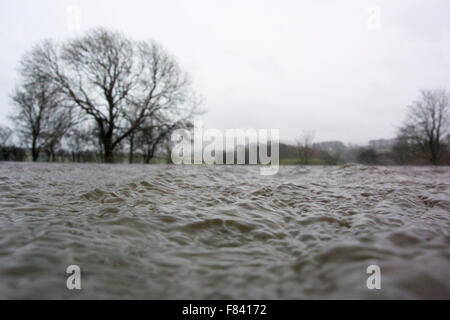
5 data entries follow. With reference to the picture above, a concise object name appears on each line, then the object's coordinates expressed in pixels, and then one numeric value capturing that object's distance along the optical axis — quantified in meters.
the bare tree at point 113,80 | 17.81
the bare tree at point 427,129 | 26.31
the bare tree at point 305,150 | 35.58
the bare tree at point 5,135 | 35.75
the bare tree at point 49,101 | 16.66
